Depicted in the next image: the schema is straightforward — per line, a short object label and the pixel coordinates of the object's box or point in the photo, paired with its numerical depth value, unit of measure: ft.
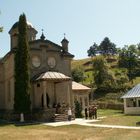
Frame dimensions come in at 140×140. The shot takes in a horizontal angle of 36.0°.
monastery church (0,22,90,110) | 82.96
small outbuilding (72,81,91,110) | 107.05
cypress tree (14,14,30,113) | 78.03
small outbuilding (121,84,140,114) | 94.60
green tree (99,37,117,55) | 312.13
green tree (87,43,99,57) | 321.49
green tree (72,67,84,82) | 191.79
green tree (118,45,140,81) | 212.66
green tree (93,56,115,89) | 174.55
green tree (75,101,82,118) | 84.96
